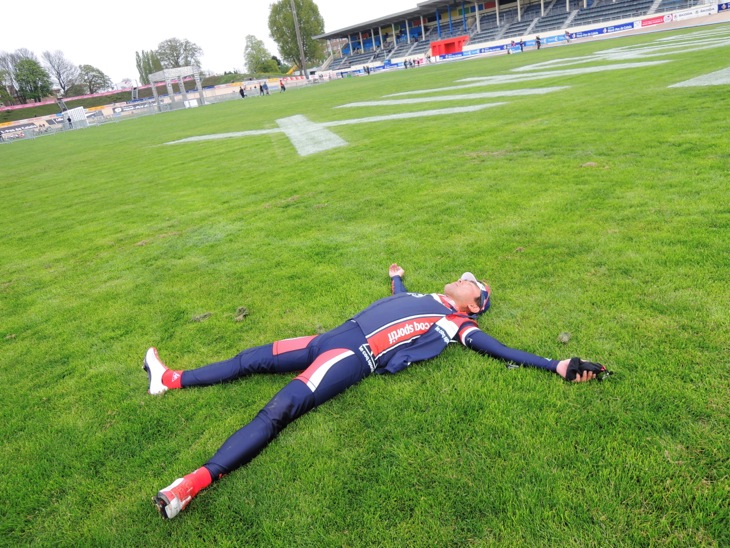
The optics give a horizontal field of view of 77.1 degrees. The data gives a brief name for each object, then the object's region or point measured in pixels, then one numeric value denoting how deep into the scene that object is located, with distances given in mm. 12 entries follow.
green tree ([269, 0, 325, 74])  97750
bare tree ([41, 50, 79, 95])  97000
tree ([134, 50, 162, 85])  110438
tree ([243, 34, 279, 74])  102125
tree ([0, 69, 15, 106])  81188
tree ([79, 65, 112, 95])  107125
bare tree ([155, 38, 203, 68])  109562
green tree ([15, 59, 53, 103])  83500
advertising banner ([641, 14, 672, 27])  45344
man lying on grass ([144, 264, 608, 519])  2723
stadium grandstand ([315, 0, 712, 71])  52500
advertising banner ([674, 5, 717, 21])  43719
